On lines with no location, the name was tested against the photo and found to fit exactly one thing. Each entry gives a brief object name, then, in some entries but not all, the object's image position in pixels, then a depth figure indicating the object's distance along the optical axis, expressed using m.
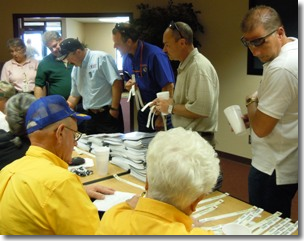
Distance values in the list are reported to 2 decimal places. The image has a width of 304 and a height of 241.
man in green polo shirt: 4.21
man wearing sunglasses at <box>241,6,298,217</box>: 1.64
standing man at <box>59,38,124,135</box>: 3.39
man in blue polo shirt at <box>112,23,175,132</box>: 3.10
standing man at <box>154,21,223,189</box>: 2.31
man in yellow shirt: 1.18
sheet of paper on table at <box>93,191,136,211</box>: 1.71
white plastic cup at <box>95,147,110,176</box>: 2.12
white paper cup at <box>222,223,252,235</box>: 1.42
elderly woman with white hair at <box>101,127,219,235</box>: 0.98
